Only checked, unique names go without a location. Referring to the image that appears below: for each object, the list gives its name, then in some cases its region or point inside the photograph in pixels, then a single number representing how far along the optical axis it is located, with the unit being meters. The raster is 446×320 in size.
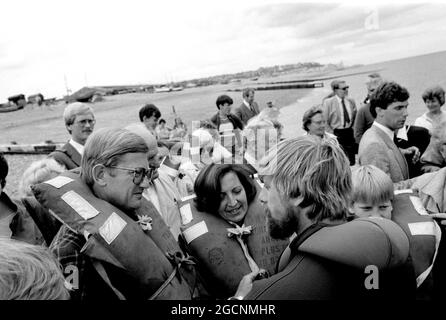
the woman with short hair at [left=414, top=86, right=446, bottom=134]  4.74
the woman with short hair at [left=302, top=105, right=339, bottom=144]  4.19
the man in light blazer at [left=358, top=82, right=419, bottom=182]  2.60
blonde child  2.11
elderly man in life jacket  1.63
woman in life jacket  2.14
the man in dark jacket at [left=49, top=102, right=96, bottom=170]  3.67
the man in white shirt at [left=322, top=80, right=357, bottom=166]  6.88
